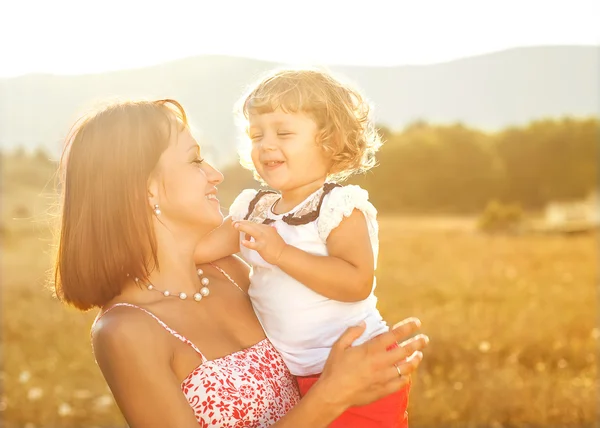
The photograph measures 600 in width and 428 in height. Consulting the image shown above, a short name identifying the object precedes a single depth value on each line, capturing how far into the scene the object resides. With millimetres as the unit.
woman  2334
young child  2680
